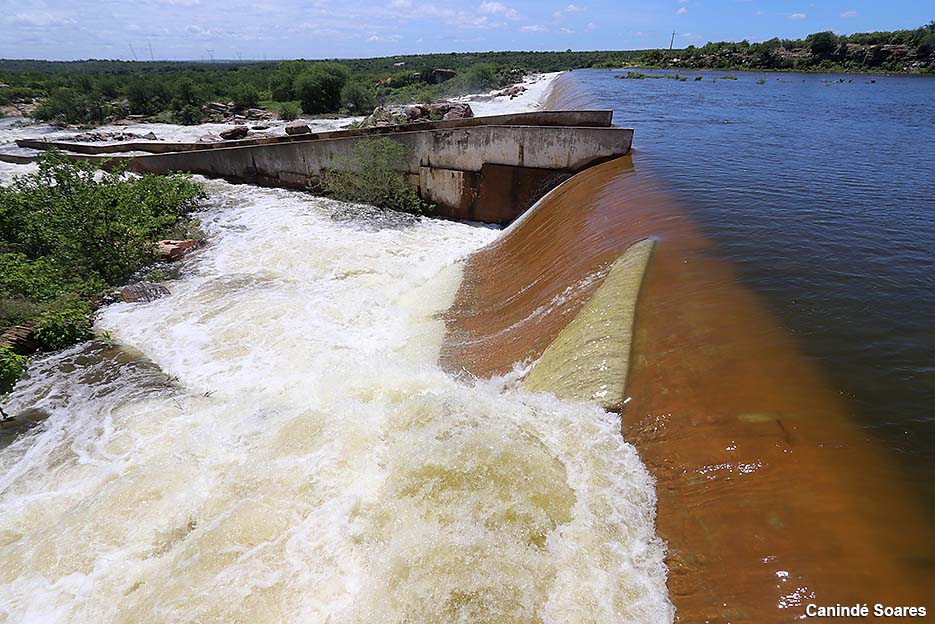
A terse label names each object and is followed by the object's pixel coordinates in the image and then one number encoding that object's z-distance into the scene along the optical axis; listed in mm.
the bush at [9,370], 5988
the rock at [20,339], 7443
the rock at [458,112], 22281
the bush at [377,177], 14789
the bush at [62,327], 7816
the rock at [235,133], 24266
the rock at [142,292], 9508
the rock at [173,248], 11531
